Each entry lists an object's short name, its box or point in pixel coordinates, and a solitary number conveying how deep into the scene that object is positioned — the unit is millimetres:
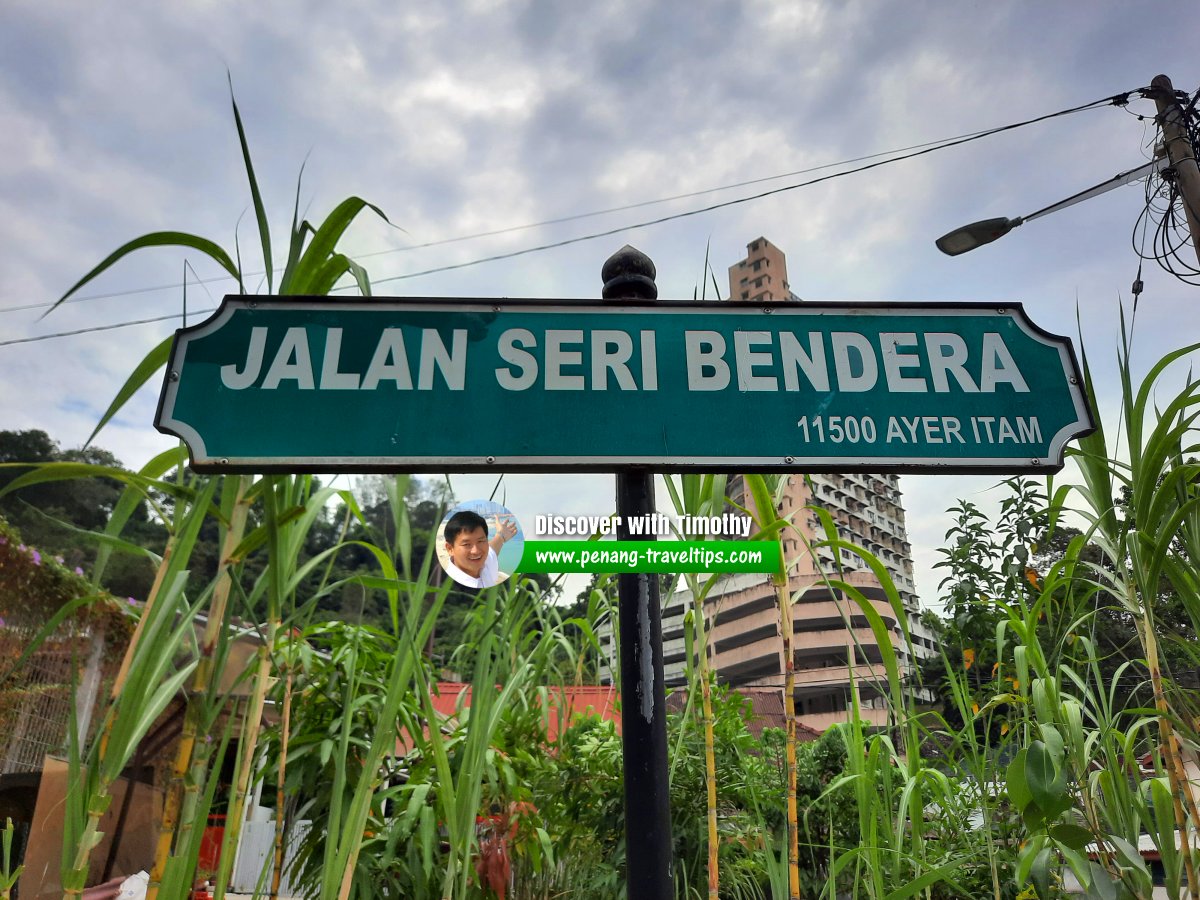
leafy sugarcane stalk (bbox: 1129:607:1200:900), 1100
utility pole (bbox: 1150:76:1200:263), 2490
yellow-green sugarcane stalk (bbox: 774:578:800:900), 1144
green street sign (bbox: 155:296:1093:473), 1005
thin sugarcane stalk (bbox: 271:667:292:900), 1191
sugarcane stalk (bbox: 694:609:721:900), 1152
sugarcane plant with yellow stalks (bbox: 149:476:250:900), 832
